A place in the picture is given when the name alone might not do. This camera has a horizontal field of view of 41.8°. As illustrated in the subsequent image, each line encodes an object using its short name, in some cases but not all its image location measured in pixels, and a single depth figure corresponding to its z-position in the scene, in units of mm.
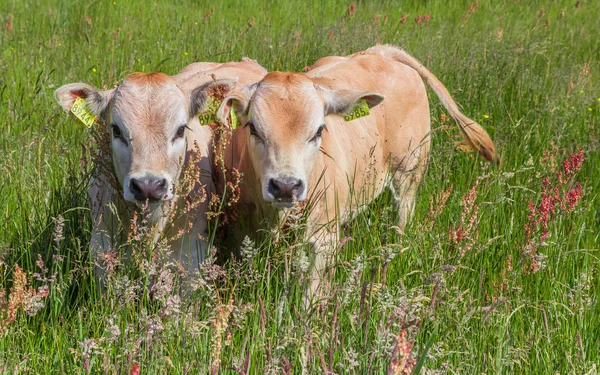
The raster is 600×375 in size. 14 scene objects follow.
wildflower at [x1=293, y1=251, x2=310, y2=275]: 2794
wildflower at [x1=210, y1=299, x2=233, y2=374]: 2159
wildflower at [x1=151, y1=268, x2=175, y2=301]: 2582
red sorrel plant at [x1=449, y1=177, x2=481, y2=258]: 3186
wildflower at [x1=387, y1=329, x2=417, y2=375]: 1918
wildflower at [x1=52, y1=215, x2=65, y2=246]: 2850
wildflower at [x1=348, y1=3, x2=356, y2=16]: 8886
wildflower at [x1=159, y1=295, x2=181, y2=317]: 2469
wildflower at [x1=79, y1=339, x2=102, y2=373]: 2128
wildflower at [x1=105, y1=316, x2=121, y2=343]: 2357
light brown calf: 3928
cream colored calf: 3648
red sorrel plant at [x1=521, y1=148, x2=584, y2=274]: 2950
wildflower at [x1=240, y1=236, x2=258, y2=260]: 2815
